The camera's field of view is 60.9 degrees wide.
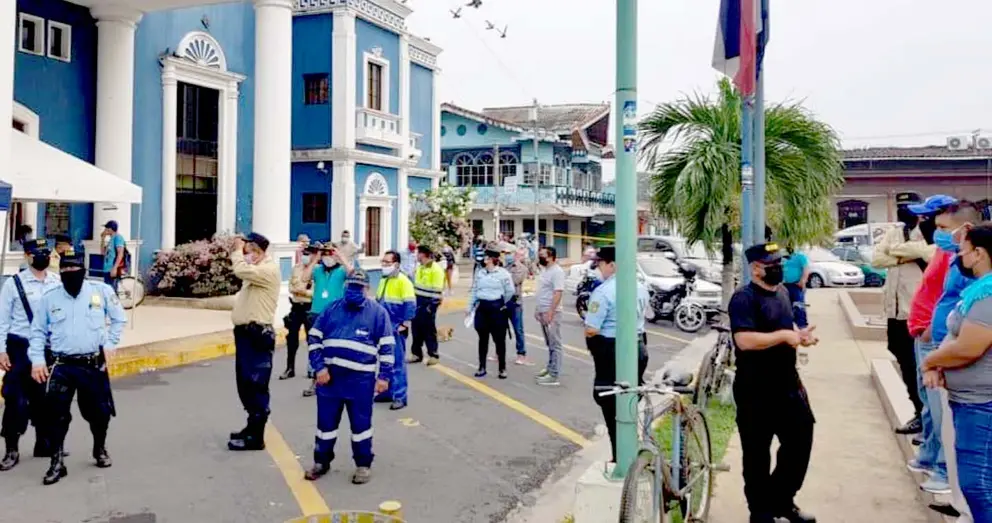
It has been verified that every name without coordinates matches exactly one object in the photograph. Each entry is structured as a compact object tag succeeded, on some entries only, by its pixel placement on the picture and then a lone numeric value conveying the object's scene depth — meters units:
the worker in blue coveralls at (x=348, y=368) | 6.13
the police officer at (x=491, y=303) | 10.57
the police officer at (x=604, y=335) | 6.17
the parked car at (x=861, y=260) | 29.63
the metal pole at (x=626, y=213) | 4.89
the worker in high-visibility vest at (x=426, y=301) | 11.36
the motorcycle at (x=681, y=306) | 16.23
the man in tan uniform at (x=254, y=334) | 6.88
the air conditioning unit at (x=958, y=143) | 39.56
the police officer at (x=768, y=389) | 4.88
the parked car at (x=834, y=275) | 28.38
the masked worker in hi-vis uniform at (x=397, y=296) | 9.30
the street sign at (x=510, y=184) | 41.66
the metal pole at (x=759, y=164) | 8.55
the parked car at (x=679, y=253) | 21.09
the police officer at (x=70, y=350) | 6.05
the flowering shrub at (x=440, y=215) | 27.04
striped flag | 8.13
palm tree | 9.72
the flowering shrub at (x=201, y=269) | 17.33
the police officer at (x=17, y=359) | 6.47
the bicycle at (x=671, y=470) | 4.18
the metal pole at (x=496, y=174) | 39.63
